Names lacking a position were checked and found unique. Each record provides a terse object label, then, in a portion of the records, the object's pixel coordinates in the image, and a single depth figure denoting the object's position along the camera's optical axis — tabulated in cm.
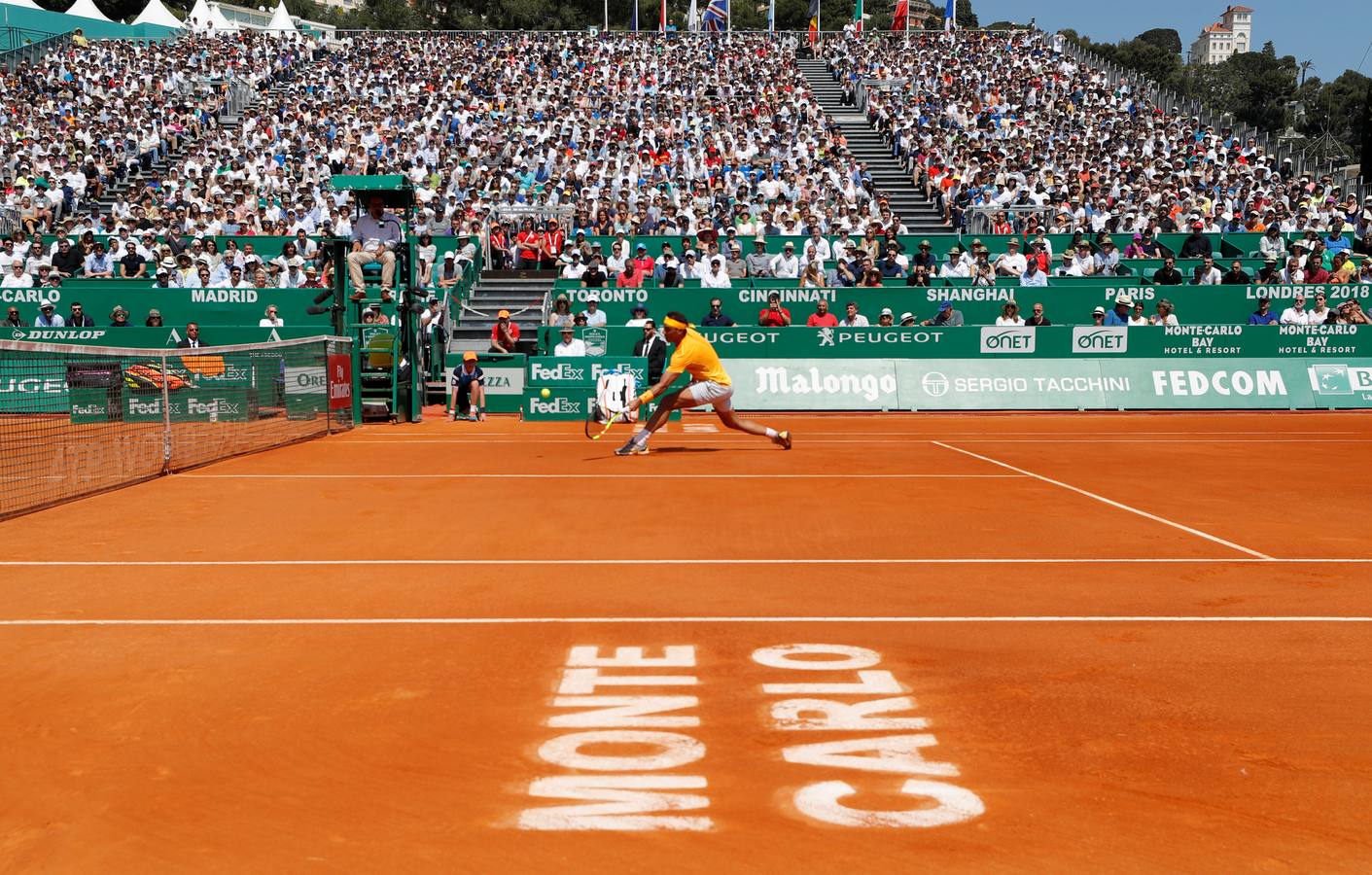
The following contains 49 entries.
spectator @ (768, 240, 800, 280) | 2653
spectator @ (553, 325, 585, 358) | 2312
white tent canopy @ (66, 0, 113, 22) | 6400
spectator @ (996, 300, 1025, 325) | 2397
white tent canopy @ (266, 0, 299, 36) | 6047
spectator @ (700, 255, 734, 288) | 2558
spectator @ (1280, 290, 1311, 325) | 2482
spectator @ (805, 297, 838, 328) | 2433
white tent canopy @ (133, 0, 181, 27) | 6400
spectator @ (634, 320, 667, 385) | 2127
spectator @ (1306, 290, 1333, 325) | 2464
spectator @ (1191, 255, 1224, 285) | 2592
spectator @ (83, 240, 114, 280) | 2669
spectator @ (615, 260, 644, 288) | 2588
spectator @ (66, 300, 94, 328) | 2454
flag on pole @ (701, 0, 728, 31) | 5034
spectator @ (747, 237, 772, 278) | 2666
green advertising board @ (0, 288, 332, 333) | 2516
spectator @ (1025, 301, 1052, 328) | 2436
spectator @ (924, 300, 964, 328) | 2462
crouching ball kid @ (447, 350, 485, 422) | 2192
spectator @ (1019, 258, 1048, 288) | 2573
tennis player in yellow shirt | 1505
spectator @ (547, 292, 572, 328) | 2403
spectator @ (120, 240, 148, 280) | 2664
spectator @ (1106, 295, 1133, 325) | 2478
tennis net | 1592
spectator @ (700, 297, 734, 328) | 2425
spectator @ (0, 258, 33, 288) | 2562
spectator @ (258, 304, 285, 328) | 2362
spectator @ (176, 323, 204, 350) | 2277
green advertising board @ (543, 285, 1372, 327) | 2516
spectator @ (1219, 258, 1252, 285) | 2584
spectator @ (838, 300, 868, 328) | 2427
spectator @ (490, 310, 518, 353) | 2347
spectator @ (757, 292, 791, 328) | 2428
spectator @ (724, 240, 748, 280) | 2655
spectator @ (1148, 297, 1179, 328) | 2456
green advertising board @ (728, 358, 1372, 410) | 2338
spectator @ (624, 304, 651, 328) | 2400
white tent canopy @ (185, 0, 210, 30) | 5788
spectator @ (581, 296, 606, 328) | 2447
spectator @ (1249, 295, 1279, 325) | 2506
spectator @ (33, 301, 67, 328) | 2445
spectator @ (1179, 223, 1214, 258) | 2728
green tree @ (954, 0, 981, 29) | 14276
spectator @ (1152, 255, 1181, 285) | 2567
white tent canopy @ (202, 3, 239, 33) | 5381
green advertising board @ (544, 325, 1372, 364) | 2373
